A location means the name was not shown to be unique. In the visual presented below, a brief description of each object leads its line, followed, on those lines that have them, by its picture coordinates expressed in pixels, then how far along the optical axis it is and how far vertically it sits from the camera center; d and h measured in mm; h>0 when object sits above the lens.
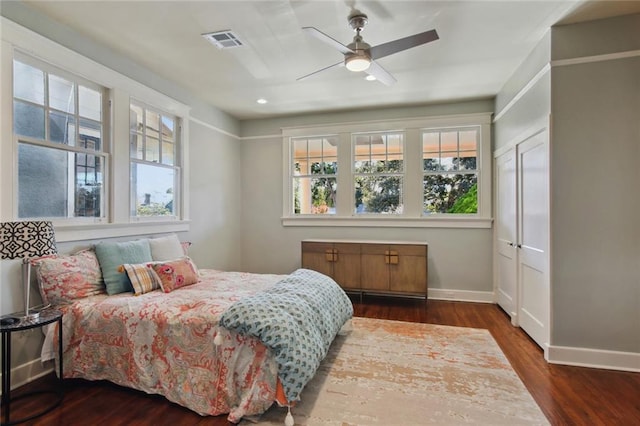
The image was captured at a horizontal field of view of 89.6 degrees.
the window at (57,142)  2521 +597
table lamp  1955 -187
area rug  2023 -1276
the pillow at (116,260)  2742 -433
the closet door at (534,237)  2887 -252
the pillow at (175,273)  2836 -567
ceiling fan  2354 +1252
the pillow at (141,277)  2729 -570
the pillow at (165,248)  3324 -393
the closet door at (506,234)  3721 -272
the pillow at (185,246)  3768 -414
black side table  1976 -902
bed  1975 -901
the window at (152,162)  3518 +582
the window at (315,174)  5281 +625
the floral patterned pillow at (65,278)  2438 -520
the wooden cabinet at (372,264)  4379 -743
